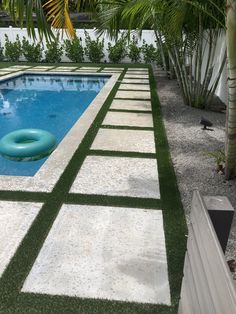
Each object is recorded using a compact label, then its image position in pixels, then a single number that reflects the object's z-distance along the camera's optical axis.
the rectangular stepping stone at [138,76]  13.74
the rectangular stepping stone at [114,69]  16.04
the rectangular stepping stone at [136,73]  14.73
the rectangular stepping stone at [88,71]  15.35
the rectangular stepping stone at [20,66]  16.34
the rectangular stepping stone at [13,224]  2.89
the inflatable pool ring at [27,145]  5.59
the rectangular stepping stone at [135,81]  12.35
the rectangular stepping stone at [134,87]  11.08
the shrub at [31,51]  18.84
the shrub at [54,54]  18.80
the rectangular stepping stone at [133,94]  9.80
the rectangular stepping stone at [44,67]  16.59
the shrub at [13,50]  18.95
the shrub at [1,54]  19.44
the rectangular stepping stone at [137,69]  15.81
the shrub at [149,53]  18.38
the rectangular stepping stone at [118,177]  4.04
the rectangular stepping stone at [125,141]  5.55
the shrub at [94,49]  18.73
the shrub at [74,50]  18.75
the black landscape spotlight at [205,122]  6.45
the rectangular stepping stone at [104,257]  2.51
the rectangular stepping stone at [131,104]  8.41
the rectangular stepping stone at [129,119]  7.04
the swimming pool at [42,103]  7.81
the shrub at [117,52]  18.49
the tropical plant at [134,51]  18.64
